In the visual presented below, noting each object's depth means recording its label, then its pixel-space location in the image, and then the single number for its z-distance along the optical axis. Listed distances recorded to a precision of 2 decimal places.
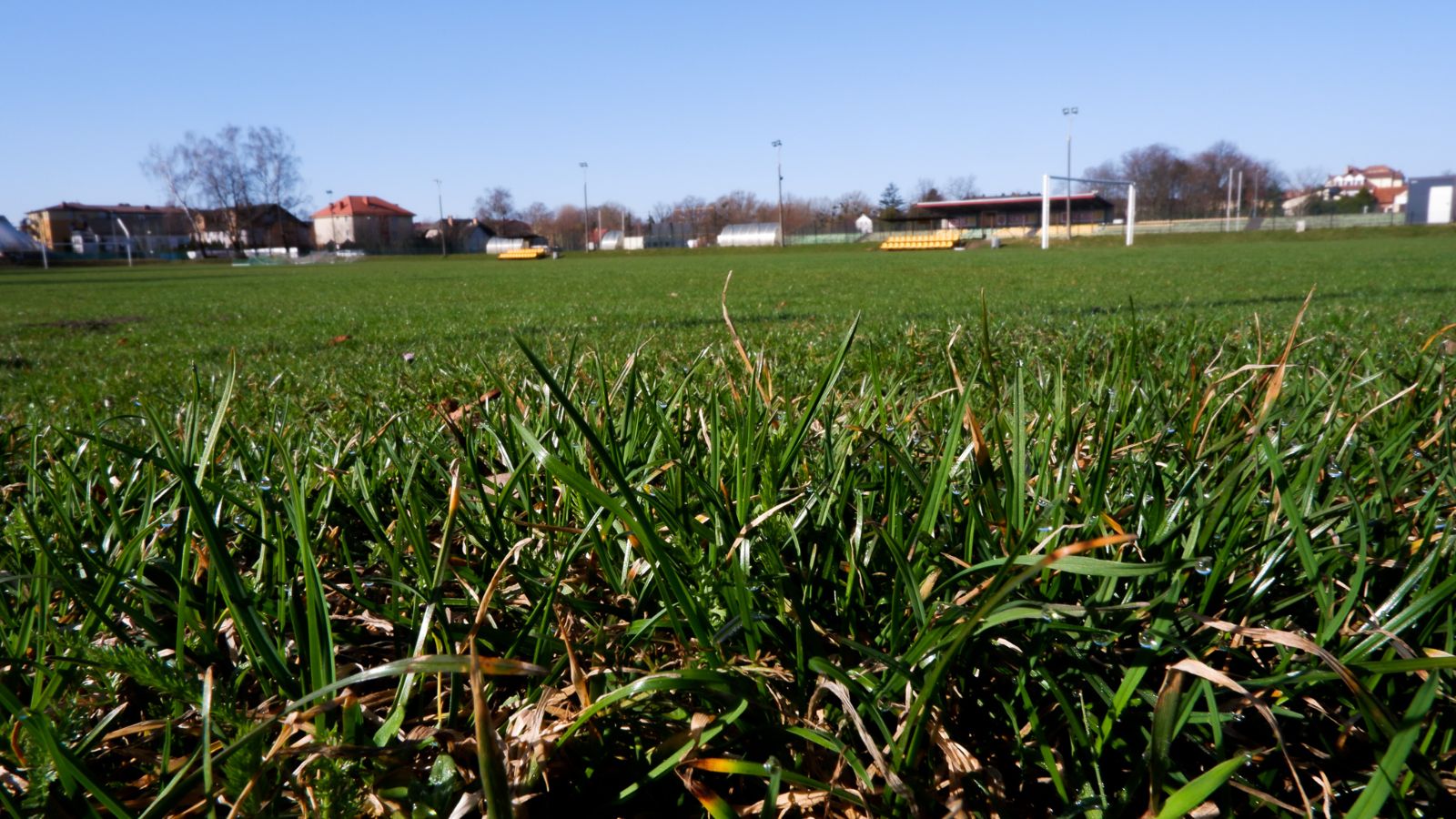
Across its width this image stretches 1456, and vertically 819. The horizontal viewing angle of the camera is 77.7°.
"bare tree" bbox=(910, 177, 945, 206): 110.99
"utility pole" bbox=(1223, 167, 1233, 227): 92.47
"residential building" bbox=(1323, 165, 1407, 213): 121.12
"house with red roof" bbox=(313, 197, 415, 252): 110.31
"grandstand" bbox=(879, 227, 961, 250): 63.56
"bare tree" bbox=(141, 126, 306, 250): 81.56
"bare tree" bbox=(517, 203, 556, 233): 120.19
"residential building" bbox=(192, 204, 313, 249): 87.19
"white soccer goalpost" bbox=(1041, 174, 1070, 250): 49.31
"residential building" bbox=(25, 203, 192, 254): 101.19
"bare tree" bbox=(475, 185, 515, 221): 111.56
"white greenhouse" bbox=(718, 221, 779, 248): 87.38
